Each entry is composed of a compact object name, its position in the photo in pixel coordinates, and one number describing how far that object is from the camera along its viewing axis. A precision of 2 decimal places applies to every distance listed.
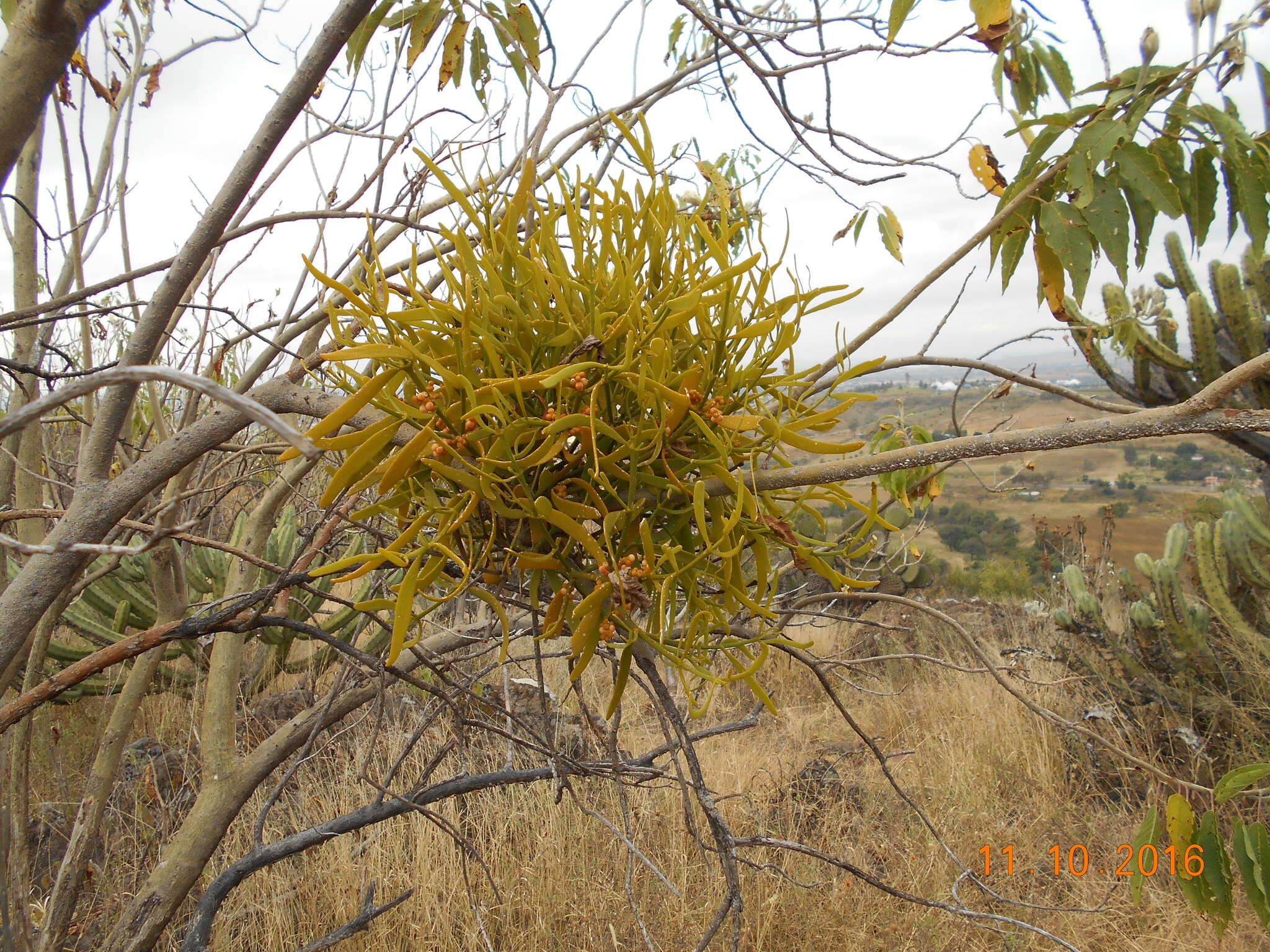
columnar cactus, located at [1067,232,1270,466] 4.42
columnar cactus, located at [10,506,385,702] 3.00
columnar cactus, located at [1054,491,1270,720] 3.77
